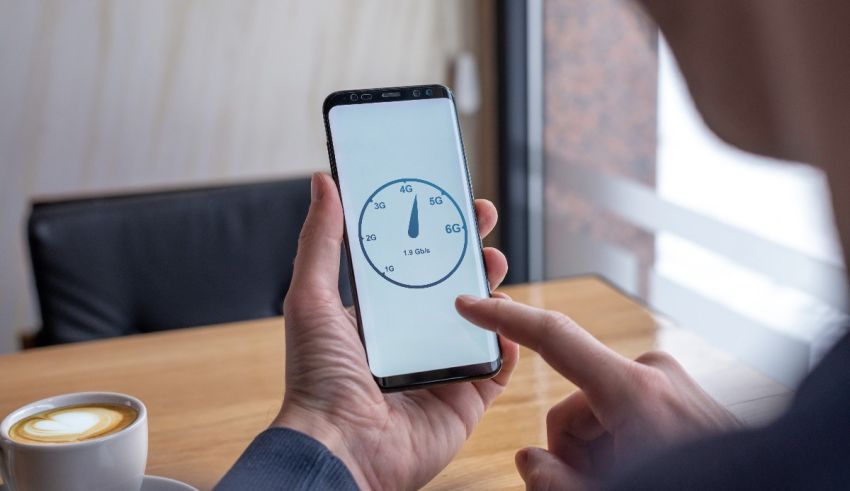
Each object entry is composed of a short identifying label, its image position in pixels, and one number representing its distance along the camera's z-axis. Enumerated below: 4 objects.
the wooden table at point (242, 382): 0.87
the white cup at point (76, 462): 0.68
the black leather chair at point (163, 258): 1.33
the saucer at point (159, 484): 0.76
